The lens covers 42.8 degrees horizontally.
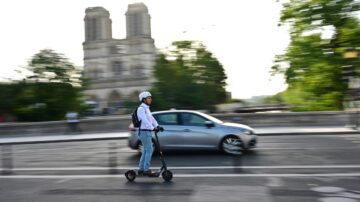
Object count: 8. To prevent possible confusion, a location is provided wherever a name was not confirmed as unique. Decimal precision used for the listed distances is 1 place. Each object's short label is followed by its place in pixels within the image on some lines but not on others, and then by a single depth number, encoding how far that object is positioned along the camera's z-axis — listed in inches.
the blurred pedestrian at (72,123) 1097.4
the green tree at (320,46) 1198.3
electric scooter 373.1
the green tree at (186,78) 1461.6
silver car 542.9
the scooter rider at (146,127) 366.6
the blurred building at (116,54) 4345.5
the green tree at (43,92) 1405.0
